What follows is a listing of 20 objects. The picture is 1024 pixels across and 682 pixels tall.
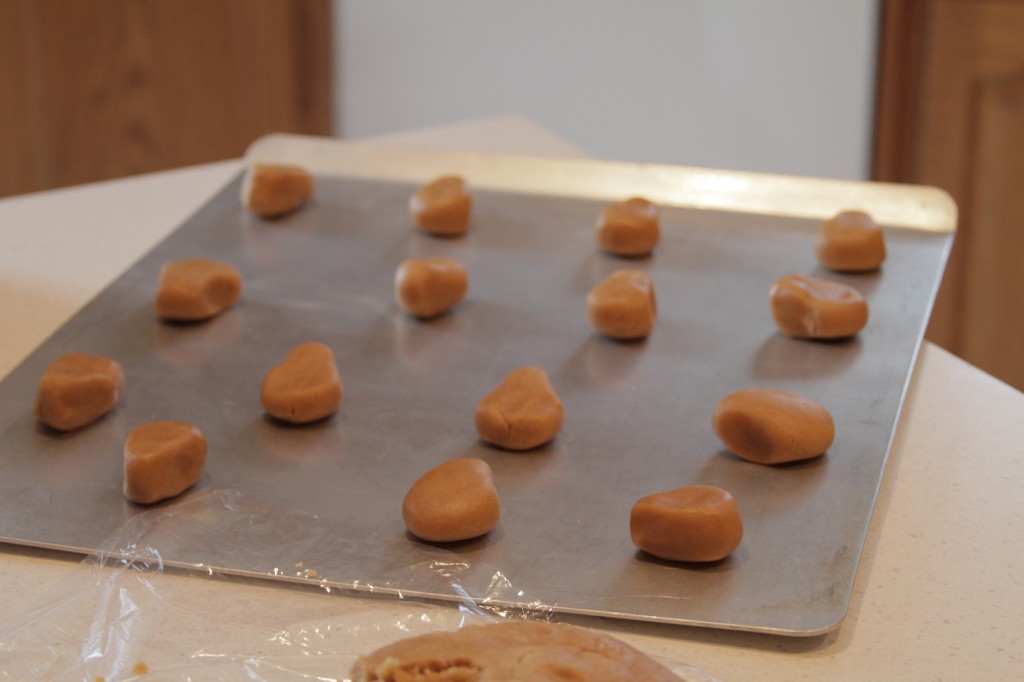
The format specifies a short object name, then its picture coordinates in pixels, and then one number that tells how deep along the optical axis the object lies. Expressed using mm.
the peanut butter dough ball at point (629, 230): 1078
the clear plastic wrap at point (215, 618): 795
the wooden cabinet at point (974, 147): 1750
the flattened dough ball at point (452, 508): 847
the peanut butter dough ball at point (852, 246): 1053
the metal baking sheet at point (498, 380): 841
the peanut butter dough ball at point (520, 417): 909
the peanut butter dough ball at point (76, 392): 914
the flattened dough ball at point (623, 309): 994
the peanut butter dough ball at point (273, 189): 1124
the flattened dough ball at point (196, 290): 1010
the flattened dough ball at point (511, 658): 766
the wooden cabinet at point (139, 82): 1986
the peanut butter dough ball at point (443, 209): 1106
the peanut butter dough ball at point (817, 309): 989
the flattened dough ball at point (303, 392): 926
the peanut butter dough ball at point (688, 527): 833
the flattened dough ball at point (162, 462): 869
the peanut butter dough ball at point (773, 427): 891
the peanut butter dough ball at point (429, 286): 1019
